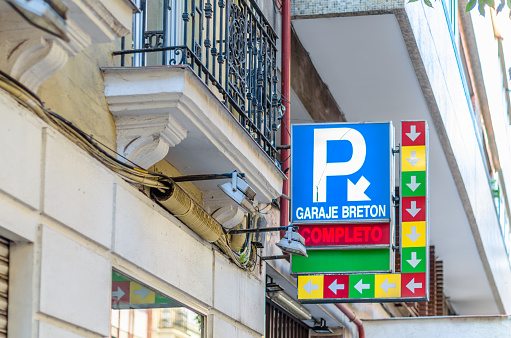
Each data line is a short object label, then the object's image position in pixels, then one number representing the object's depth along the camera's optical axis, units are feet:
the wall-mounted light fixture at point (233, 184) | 24.82
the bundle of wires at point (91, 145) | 17.53
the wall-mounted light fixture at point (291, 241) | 28.76
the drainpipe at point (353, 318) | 46.54
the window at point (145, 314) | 22.26
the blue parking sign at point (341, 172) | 33.30
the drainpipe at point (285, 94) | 34.68
